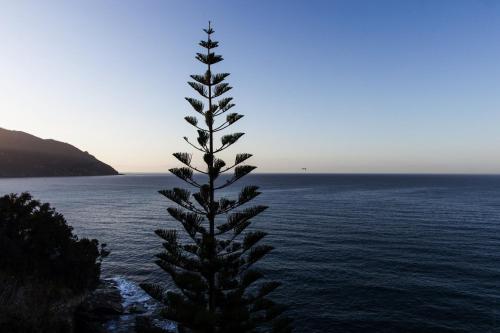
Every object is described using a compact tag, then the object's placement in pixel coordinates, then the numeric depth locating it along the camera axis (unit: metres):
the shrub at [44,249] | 24.47
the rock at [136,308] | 25.38
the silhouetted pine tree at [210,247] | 12.73
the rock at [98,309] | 21.95
